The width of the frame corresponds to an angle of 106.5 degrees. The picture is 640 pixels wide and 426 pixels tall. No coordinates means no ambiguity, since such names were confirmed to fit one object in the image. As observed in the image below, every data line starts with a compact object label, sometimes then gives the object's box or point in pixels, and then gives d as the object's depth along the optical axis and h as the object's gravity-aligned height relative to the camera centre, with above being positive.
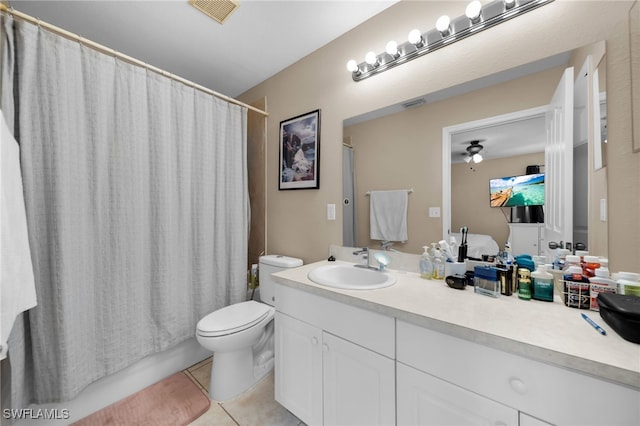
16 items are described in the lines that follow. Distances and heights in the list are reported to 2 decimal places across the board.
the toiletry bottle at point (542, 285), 0.89 -0.29
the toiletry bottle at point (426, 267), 1.21 -0.29
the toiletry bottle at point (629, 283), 0.73 -0.24
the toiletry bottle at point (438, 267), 1.19 -0.29
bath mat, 1.29 -1.12
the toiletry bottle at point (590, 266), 0.84 -0.21
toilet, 1.39 -0.80
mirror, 1.06 +0.41
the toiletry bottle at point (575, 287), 0.82 -0.28
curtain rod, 1.08 +0.92
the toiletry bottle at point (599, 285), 0.77 -0.25
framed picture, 1.79 +0.47
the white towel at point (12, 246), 0.81 -0.11
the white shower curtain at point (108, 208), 1.15 +0.03
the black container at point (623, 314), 0.60 -0.28
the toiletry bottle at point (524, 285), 0.92 -0.30
